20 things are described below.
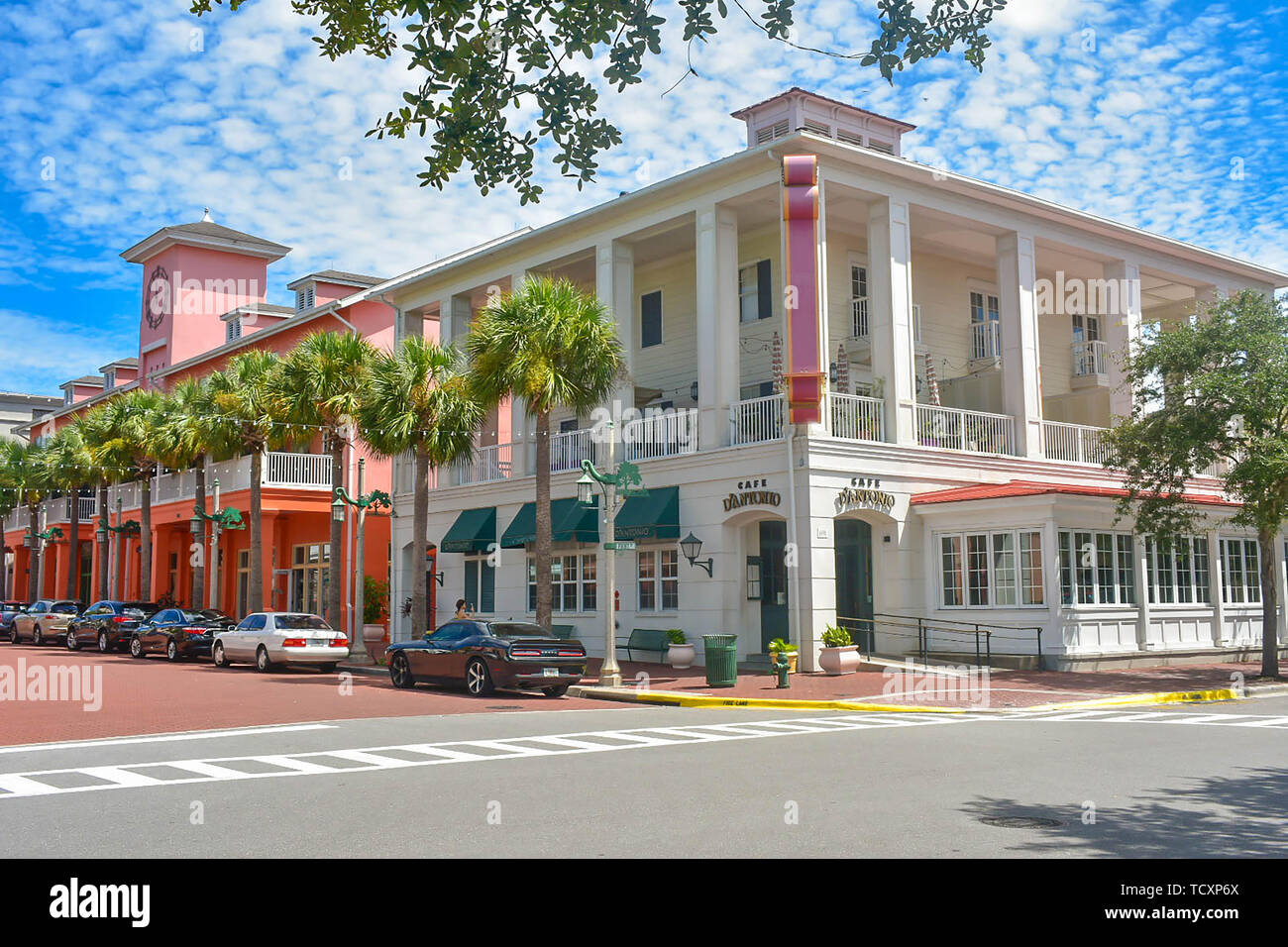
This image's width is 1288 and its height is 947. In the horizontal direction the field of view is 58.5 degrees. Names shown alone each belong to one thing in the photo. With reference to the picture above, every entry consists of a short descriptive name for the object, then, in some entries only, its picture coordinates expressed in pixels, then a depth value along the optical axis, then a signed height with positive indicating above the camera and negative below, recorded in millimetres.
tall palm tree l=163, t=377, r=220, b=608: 36844 +5179
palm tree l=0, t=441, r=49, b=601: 55250 +5798
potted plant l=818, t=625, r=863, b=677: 23047 -1391
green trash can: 21562 -1392
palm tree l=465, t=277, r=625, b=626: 24281 +4954
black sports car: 20953 -1283
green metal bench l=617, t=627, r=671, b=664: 26500 -1277
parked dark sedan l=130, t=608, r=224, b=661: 32625 -1237
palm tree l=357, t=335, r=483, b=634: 27531 +4200
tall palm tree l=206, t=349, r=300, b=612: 33156 +5213
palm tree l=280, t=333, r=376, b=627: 31188 +5743
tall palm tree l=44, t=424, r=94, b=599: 49156 +5357
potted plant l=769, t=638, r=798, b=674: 21859 -1208
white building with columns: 24812 +3647
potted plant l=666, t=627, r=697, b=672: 25344 -1432
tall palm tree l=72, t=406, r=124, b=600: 44988 +5228
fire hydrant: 21203 -1527
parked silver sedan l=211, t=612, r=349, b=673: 28406 -1275
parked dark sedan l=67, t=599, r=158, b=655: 36438 -1012
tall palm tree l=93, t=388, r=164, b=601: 41438 +5546
